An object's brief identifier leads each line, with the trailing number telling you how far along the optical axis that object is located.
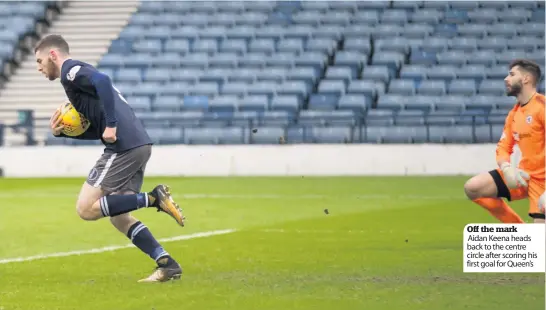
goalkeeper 18.92
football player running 16.44
